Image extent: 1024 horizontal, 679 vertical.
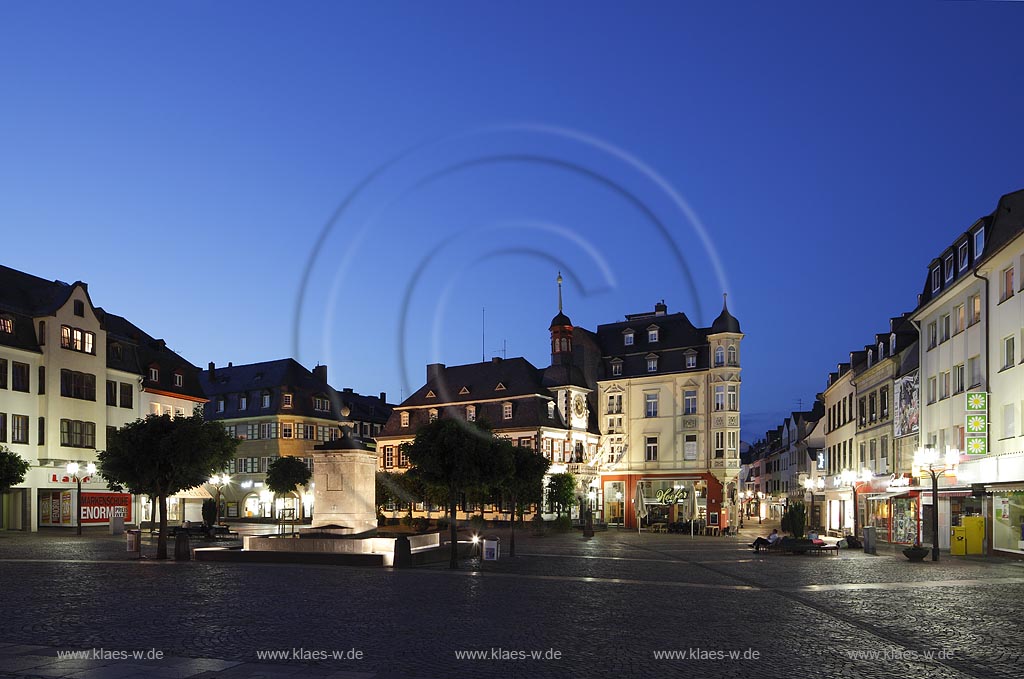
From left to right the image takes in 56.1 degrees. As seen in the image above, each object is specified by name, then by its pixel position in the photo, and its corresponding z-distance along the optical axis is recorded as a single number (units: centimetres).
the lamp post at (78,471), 5654
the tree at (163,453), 3791
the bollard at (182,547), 3506
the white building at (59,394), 6106
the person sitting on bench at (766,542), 4460
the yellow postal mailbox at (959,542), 4234
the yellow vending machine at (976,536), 4206
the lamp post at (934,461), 4478
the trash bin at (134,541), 3719
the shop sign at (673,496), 8225
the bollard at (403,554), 3250
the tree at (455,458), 3528
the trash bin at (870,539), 4397
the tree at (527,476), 6246
